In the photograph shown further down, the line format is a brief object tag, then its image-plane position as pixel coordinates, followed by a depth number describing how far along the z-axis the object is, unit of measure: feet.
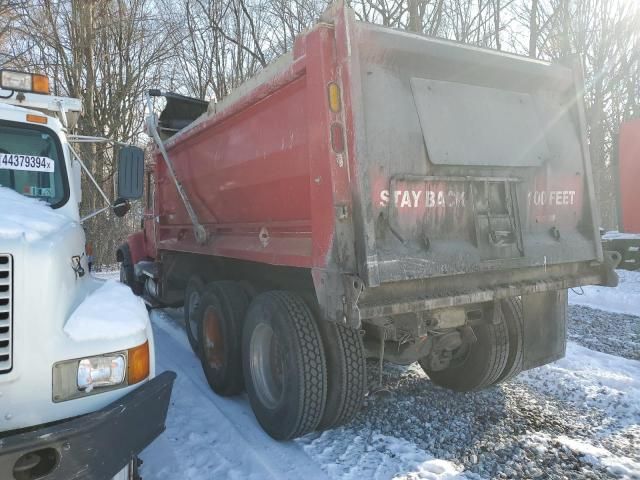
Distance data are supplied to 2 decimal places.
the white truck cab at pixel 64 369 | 6.46
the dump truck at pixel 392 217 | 9.37
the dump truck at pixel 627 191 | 35.12
